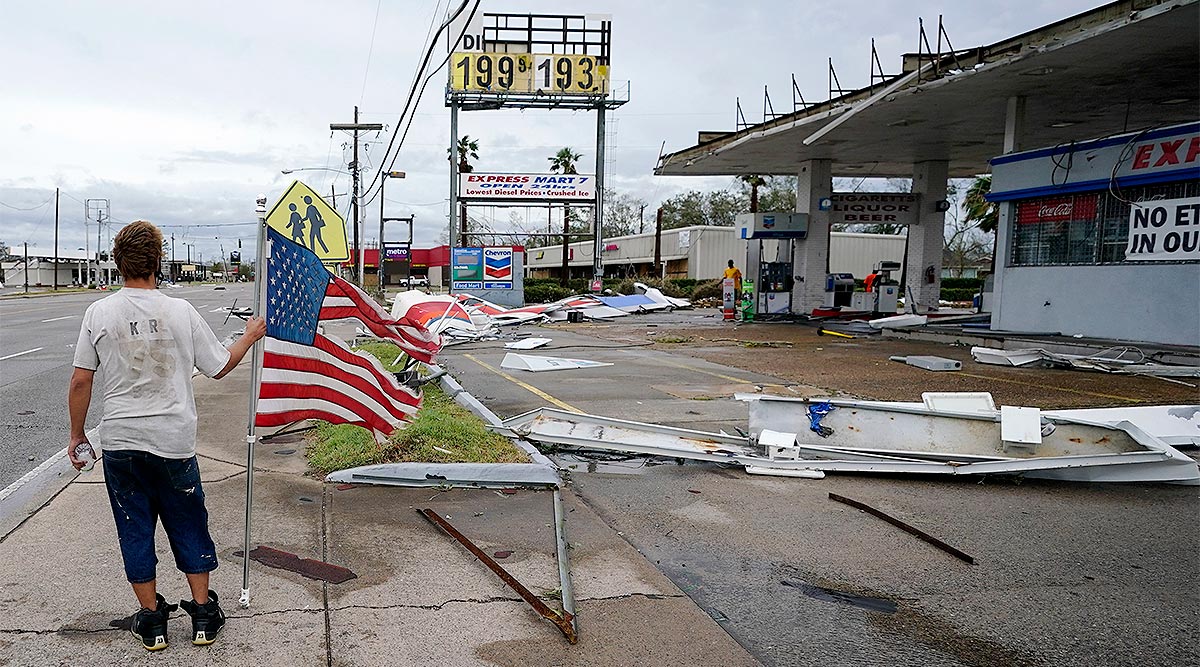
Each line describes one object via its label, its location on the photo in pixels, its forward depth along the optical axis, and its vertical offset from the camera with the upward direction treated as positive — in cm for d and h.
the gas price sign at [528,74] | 3347 +778
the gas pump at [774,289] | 2695 -61
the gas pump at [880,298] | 2631 -77
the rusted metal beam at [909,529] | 496 -164
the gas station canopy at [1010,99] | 1337 +385
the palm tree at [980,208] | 4656 +414
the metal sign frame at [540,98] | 3388 +690
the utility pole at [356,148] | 3588 +548
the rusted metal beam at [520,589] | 385 -167
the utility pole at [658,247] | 5127 +122
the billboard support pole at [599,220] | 3531 +190
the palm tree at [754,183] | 4763 +529
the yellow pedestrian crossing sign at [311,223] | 733 +31
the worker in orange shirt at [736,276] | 2823 -23
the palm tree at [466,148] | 5650 +789
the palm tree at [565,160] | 5862 +728
